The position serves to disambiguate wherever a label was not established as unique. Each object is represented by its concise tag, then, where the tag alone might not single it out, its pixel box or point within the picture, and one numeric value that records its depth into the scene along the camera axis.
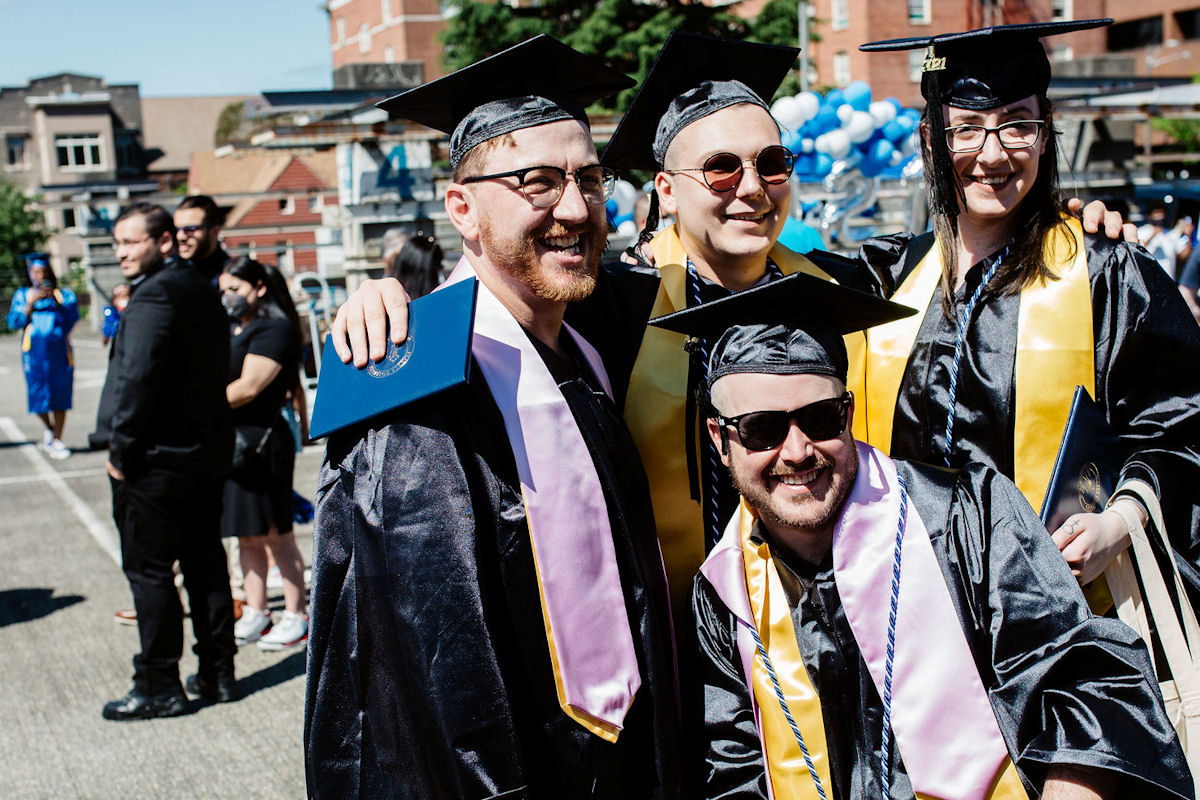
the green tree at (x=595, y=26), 26.59
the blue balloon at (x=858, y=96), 11.11
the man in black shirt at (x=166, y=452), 4.71
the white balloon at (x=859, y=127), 10.80
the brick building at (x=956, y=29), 39.62
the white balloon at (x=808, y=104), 10.63
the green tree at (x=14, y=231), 44.19
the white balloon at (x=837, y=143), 10.52
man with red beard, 1.83
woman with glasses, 2.43
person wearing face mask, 5.50
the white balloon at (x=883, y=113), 11.20
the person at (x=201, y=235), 5.97
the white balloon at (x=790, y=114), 10.59
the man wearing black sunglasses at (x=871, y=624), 1.99
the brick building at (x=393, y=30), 56.12
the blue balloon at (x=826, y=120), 10.80
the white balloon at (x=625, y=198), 12.01
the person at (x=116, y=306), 9.87
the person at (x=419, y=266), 5.38
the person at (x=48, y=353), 11.38
